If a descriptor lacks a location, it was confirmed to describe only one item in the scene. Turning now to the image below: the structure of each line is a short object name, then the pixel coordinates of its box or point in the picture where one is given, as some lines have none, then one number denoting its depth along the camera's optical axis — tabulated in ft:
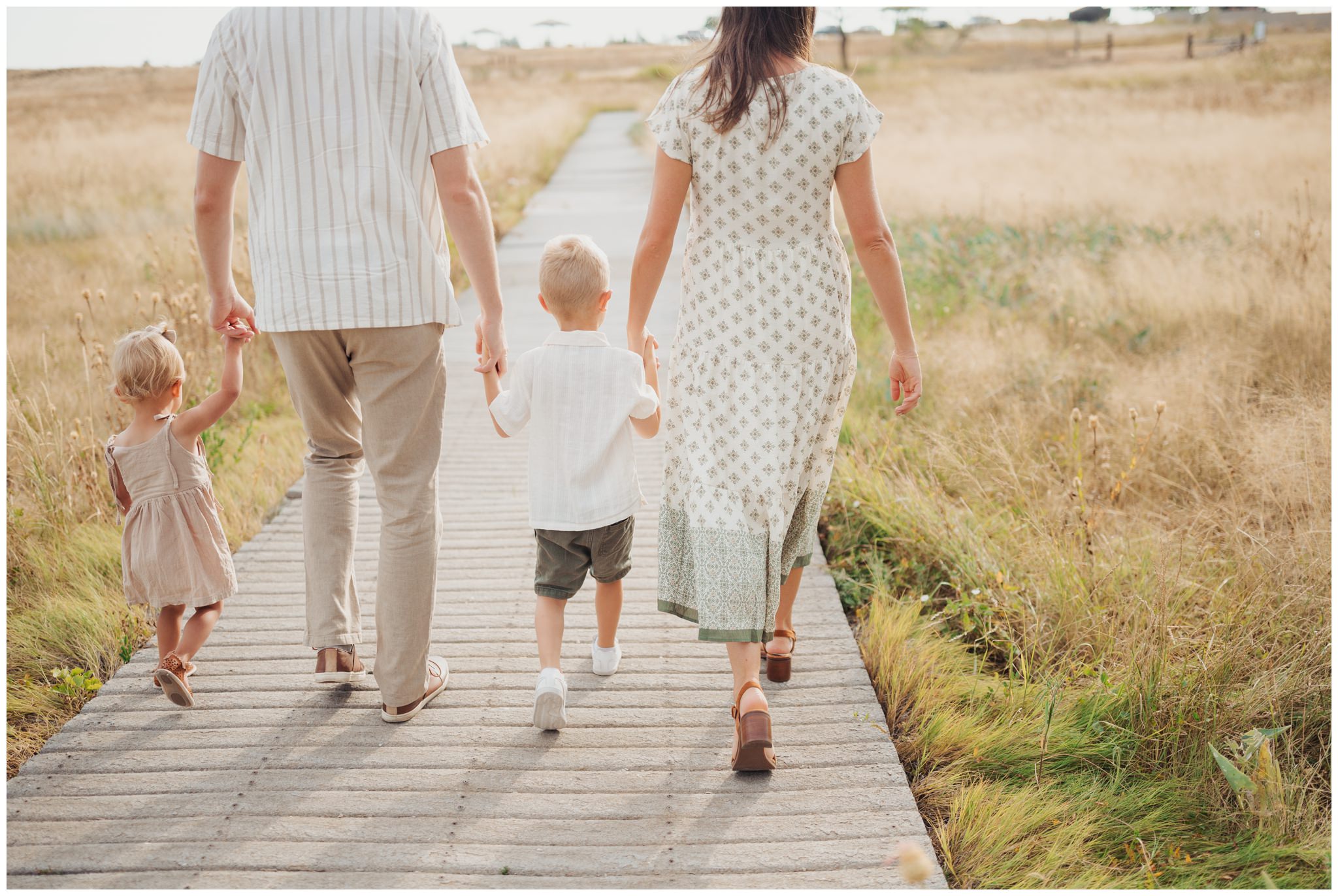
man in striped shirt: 8.07
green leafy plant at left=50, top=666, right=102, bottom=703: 10.14
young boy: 8.89
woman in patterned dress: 8.21
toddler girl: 9.25
